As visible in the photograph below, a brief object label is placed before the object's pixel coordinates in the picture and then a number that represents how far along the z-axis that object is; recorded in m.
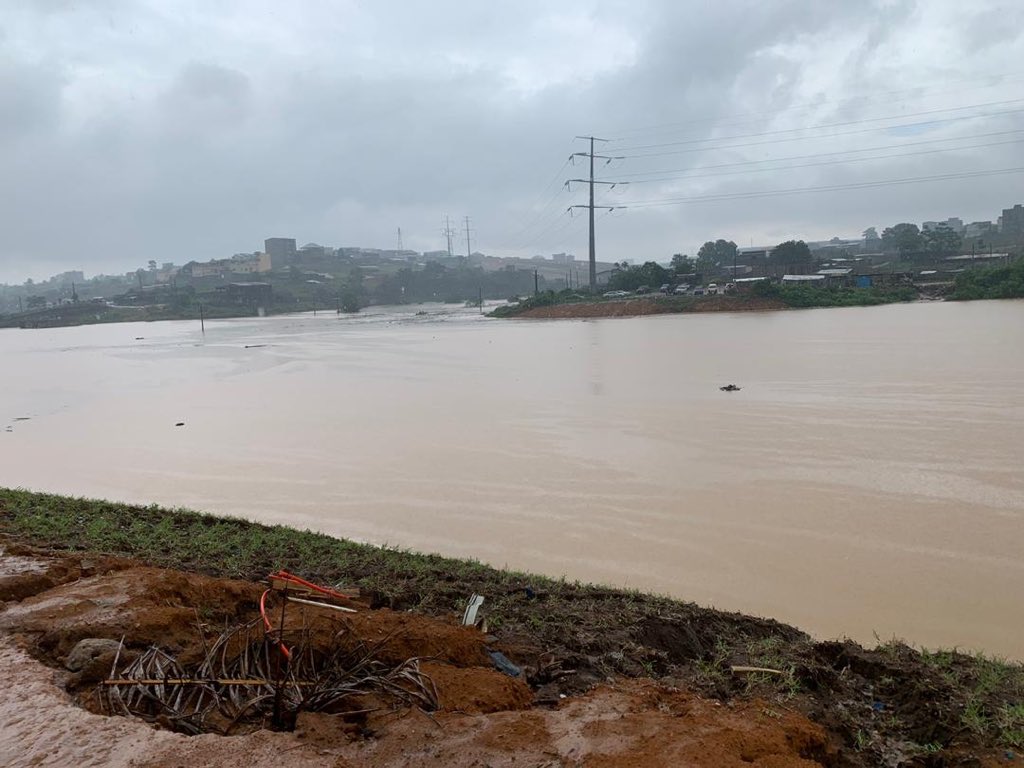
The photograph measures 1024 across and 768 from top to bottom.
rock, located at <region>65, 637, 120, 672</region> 3.16
